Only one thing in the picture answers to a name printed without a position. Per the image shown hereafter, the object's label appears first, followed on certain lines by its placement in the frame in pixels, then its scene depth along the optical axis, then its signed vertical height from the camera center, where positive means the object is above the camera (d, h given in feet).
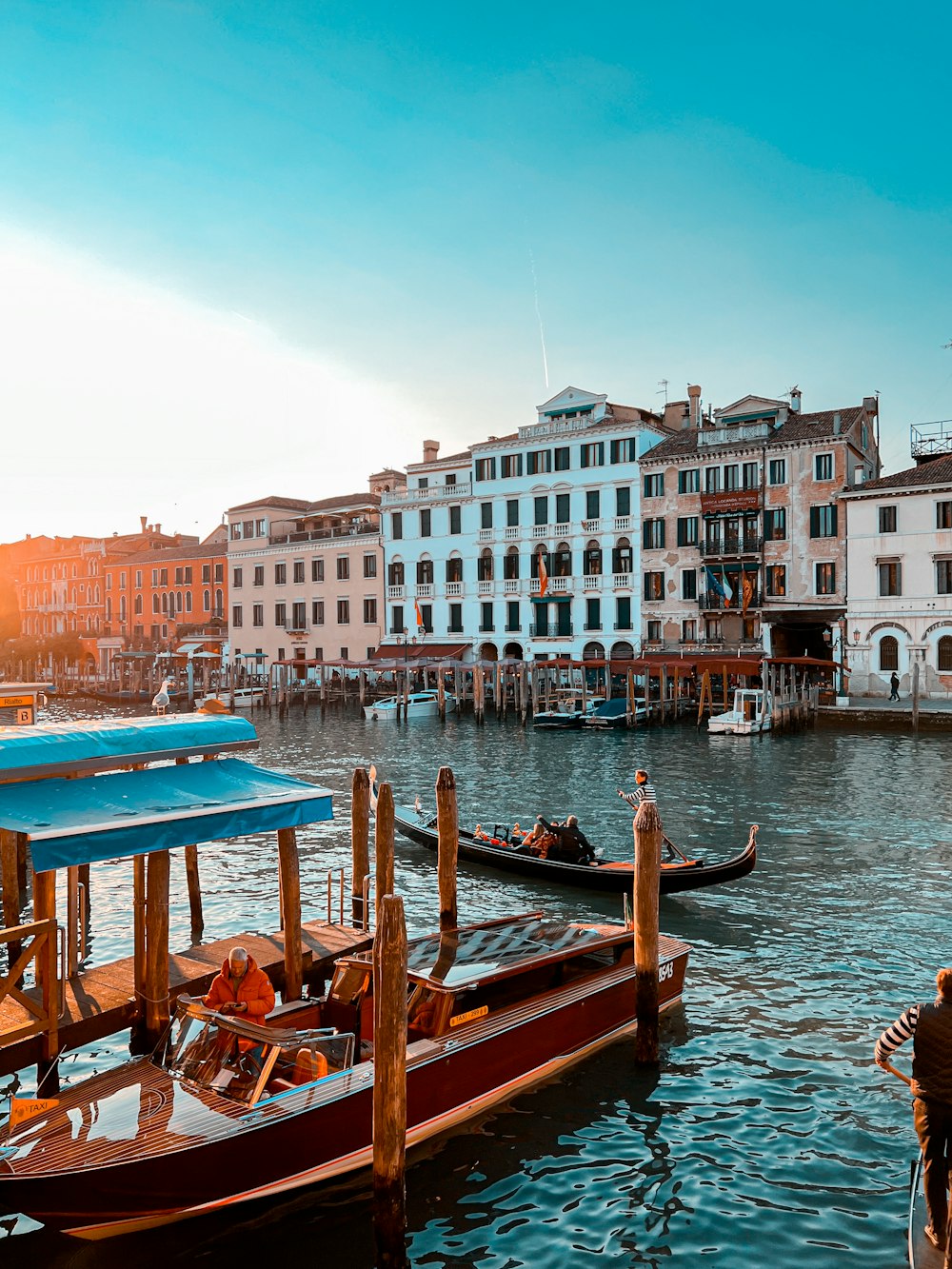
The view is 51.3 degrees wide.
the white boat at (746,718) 112.06 -7.18
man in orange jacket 25.53 -8.36
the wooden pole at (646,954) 29.66 -8.90
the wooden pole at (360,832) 40.65 -7.03
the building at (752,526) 131.95 +18.19
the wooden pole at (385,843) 35.17 -6.49
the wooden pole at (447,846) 38.37 -7.23
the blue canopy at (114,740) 28.30 -2.25
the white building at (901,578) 122.31 +9.36
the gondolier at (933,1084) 18.02 -7.92
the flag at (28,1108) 22.31 -10.05
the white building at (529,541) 151.74 +19.58
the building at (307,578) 181.57 +16.42
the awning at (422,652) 166.50 +1.65
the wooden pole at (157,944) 27.68 -7.79
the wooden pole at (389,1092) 20.57 -8.89
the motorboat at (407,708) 142.72 -6.67
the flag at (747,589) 135.44 +9.09
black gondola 45.09 -9.99
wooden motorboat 20.70 -10.06
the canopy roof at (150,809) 24.50 -3.88
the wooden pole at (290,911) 31.53 -7.93
